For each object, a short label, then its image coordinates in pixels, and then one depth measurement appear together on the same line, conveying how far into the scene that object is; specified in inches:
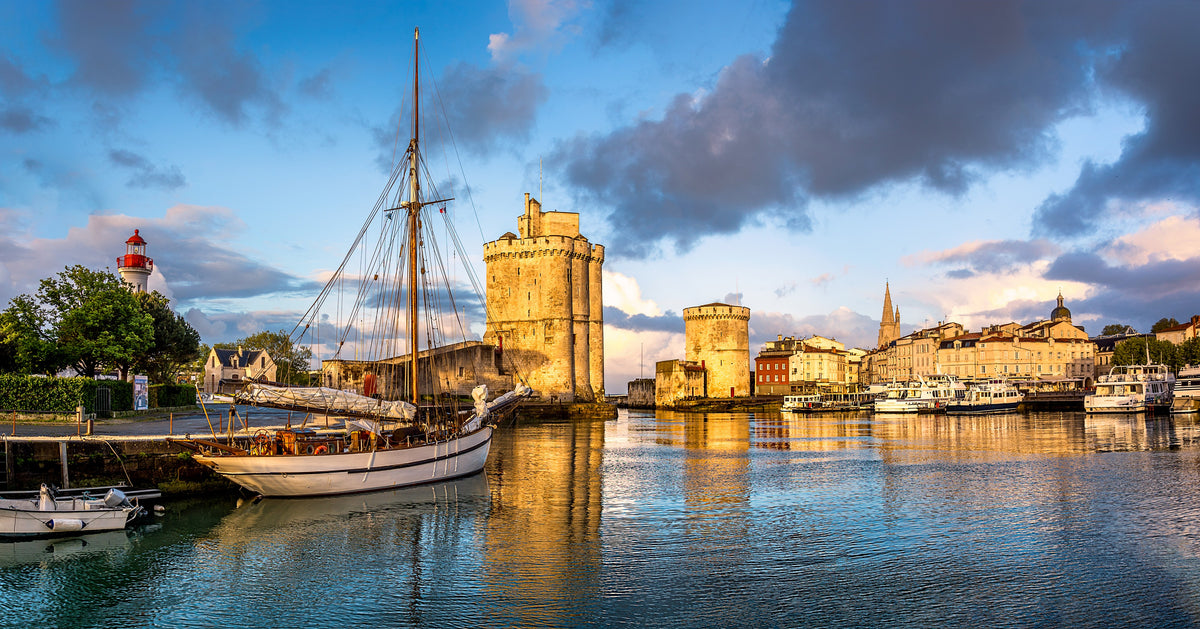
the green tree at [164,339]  1792.6
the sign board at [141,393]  1262.3
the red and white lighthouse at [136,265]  2021.4
